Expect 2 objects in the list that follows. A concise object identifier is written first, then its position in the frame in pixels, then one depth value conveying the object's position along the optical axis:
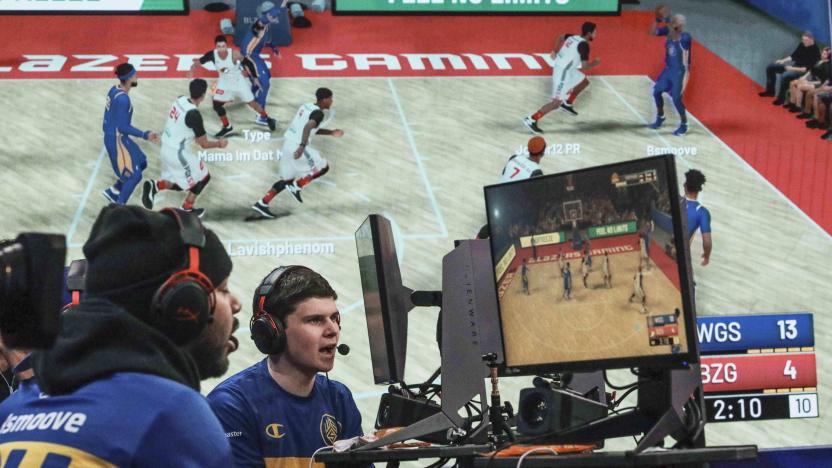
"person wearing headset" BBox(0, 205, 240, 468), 1.69
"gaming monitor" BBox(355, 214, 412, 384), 2.99
